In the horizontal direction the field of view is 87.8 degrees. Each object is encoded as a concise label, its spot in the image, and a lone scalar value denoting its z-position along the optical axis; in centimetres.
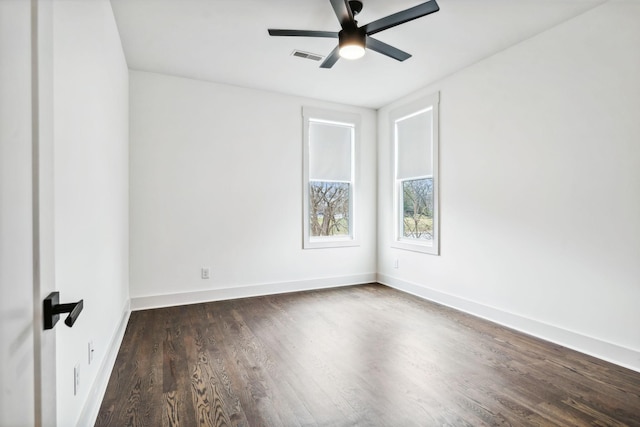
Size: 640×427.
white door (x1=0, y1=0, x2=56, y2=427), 59
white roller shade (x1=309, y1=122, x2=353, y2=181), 482
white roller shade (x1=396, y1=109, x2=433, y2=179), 433
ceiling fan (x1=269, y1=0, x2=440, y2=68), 232
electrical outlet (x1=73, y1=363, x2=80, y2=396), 154
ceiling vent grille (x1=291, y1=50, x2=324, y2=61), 337
